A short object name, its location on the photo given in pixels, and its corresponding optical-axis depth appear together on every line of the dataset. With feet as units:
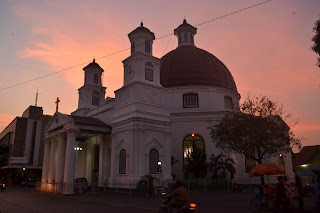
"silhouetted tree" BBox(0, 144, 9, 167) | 203.41
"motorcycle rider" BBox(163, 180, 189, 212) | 30.04
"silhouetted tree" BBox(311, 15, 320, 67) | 49.64
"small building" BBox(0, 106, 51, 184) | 186.50
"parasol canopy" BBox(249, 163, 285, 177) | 51.22
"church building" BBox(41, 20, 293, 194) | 90.79
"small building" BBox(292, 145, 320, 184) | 183.62
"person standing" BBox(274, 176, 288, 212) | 39.75
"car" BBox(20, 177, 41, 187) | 156.97
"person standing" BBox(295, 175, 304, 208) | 47.16
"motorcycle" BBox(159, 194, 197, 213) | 29.30
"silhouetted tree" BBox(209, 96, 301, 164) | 64.34
